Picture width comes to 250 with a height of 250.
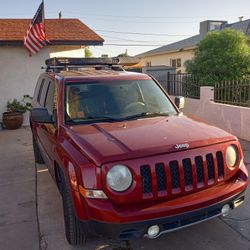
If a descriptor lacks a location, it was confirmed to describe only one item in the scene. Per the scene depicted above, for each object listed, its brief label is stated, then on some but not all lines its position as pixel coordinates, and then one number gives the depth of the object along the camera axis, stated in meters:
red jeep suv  2.83
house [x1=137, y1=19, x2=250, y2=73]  22.91
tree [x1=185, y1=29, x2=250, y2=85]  10.54
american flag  9.80
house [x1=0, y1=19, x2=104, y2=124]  10.73
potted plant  10.69
